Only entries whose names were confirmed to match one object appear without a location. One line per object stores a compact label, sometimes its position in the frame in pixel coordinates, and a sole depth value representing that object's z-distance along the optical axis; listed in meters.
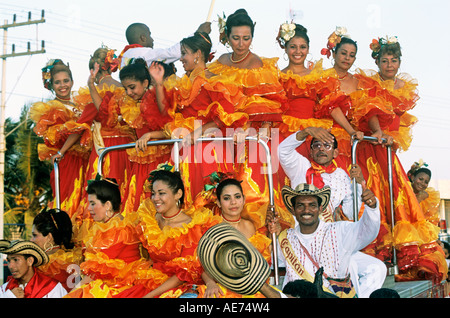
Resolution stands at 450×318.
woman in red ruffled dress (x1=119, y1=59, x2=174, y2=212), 5.84
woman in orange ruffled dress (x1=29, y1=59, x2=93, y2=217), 6.43
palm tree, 17.52
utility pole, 16.16
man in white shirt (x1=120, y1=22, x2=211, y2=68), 6.94
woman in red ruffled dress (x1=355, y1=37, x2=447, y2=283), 5.77
